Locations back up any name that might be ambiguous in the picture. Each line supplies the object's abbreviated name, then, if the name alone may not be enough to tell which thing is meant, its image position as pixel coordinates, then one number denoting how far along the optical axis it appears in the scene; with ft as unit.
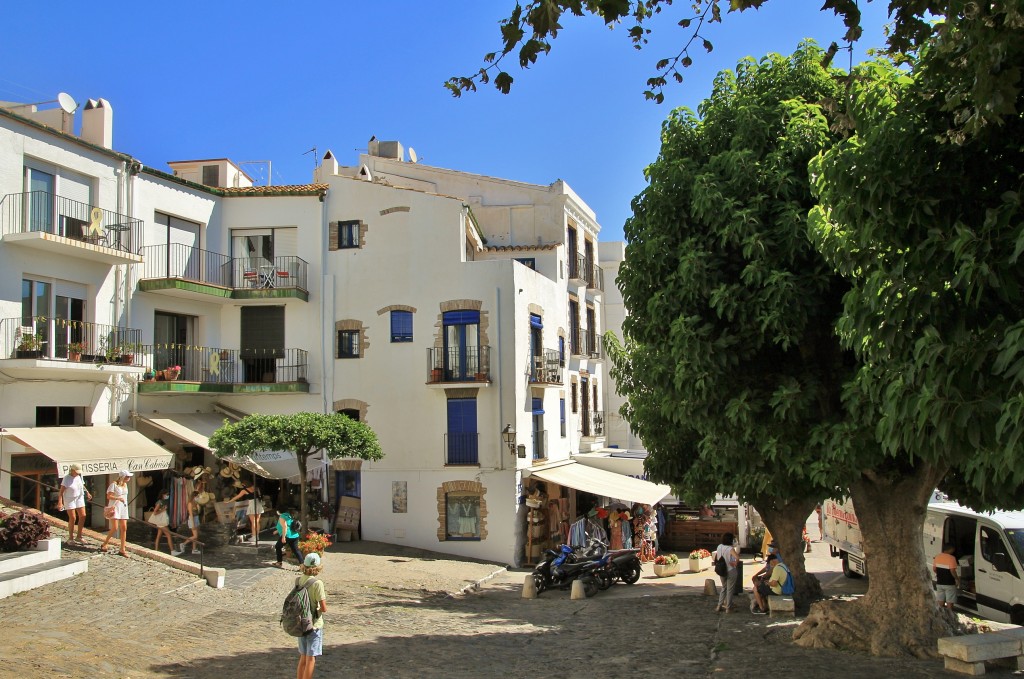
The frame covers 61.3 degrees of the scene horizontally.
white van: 45.34
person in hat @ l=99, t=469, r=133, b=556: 51.38
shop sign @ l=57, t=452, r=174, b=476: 57.57
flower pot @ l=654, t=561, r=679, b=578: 72.43
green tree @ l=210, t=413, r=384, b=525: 59.52
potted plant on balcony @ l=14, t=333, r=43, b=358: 59.62
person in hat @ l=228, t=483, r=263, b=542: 65.31
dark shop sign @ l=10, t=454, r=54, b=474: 60.85
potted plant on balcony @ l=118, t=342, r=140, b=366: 68.59
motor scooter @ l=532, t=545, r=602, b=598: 62.13
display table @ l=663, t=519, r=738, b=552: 88.69
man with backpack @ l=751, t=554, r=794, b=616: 49.29
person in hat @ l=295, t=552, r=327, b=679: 29.94
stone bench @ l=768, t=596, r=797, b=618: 48.60
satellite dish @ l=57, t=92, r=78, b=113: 69.67
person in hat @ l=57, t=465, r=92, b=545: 52.19
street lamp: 77.97
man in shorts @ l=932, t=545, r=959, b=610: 45.98
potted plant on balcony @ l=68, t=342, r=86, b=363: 63.16
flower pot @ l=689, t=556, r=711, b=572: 75.66
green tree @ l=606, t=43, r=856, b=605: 35.04
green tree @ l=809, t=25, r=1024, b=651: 19.72
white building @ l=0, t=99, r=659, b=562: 72.95
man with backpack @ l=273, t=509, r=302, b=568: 57.00
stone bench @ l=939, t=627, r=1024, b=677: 33.88
